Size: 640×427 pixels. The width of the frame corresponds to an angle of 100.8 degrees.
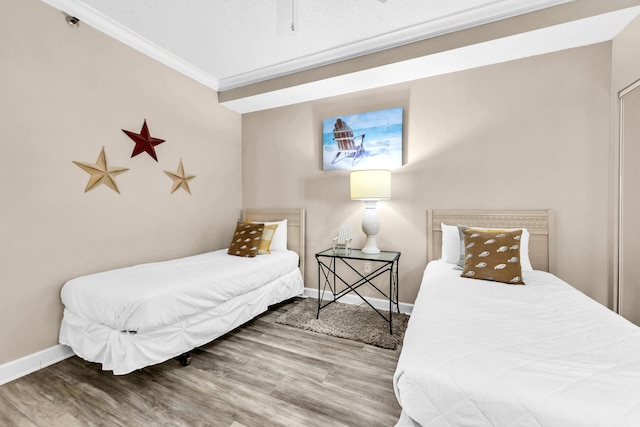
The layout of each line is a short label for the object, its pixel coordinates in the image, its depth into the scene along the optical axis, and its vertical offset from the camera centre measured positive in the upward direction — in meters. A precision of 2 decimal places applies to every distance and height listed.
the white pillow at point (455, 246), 2.23 -0.33
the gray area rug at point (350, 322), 2.29 -1.10
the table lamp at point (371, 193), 2.62 +0.17
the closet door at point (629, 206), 1.94 +0.02
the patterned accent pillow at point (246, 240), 2.86 -0.34
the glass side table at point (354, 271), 2.66 -0.74
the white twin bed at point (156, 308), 1.65 -0.70
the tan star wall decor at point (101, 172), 2.16 +0.32
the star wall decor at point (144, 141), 2.49 +0.67
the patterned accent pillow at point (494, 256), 1.91 -0.36
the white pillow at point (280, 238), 3.22 -0.35
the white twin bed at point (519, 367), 0.76 -0.54
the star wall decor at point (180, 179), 2.88 +0.35
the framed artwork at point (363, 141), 2.85 +0.78
